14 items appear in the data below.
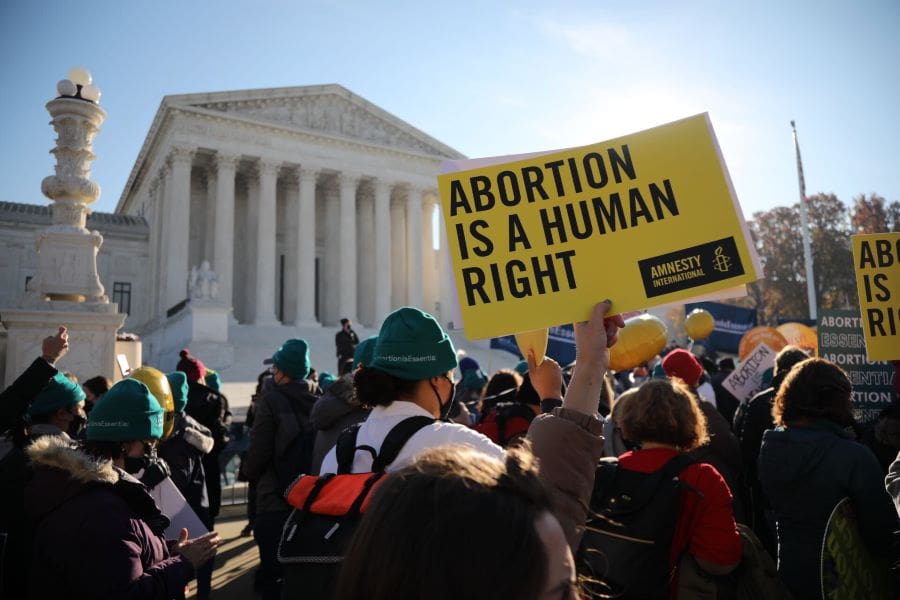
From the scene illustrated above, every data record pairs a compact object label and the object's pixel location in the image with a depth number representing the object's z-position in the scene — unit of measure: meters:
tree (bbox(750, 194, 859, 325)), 42.75
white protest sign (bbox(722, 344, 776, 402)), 7.42
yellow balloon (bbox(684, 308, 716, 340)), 11.47
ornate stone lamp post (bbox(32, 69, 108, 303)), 10.19
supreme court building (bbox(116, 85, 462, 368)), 38.88
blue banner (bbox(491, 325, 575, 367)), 10.64
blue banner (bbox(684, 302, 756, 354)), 18.59
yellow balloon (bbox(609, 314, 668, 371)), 4.91
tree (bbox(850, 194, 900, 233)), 38.50
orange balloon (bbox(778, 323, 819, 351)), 11.72
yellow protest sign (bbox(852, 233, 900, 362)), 4.35
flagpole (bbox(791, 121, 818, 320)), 26.25
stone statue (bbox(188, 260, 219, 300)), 30.11
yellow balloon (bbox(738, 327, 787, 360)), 9.17
